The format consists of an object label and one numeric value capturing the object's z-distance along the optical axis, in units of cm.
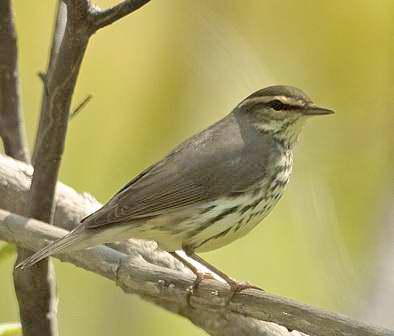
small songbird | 662
